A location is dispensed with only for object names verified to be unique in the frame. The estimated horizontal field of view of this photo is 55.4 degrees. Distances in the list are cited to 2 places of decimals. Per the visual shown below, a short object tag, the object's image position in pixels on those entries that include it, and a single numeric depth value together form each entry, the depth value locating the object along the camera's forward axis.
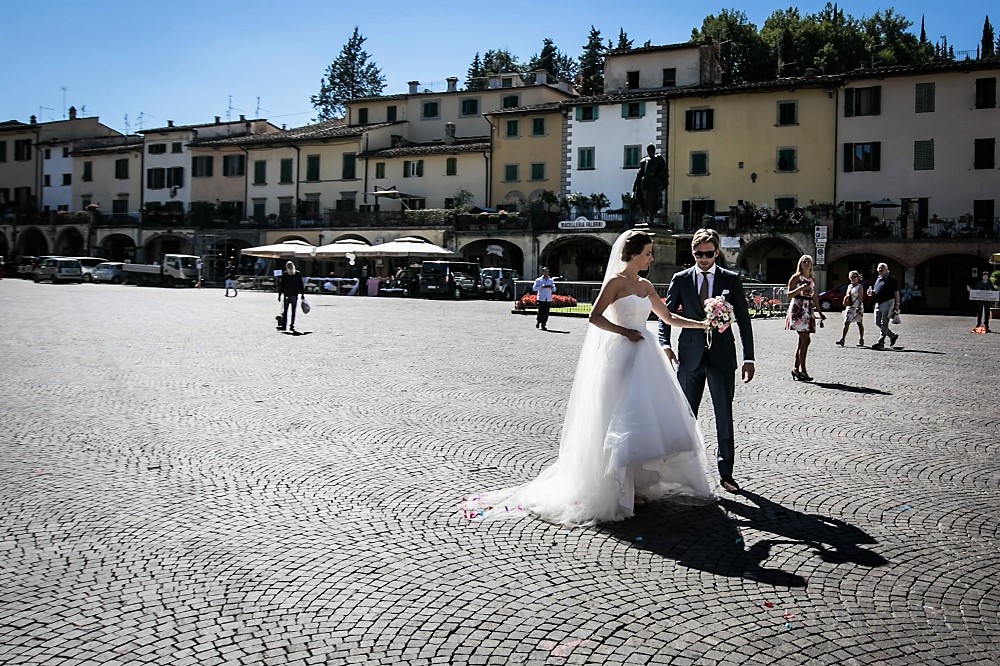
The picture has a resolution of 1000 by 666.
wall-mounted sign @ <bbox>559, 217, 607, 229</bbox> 48.19
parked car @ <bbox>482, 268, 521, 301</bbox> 44.25
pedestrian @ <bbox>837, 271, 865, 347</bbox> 18.56
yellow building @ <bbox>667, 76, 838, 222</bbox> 46.25
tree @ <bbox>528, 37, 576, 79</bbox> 87.12
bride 5.77
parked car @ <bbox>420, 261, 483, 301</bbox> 43.00
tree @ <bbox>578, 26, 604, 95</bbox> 73.06
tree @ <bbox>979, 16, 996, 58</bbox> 85.99
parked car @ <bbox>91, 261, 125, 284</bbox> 56.41
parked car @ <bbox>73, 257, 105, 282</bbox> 56.34
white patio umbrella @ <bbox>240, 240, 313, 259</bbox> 51.69
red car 38.53
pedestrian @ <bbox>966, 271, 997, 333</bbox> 25.01
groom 6.64
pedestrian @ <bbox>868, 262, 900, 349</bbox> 18.19
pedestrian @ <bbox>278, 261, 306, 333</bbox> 20.88
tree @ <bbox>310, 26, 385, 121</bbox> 92.88
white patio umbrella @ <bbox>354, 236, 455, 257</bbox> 46.69
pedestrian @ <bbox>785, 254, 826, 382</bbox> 13.22
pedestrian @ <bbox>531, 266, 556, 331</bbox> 22.98
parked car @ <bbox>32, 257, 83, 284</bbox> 54.59
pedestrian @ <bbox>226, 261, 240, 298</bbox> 42.83
